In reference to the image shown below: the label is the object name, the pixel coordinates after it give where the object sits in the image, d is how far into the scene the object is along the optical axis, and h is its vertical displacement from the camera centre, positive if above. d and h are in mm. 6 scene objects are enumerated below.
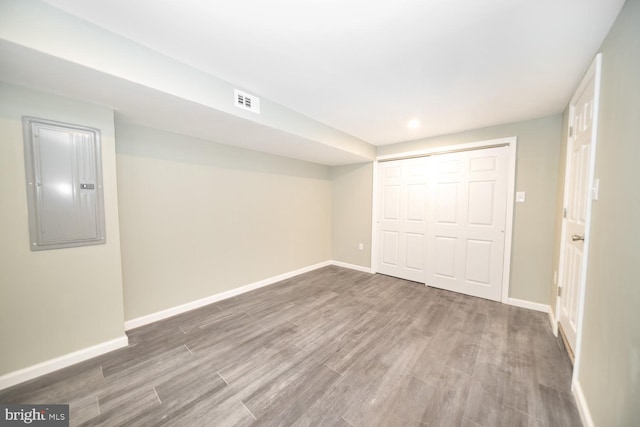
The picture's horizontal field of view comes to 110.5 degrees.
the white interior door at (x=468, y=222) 2959 -239
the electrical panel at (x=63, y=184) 1624 +124
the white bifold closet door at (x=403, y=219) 3635 -249
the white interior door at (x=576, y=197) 1607 +75
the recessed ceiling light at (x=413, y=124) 2861 +1072
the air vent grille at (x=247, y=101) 2037 +954
